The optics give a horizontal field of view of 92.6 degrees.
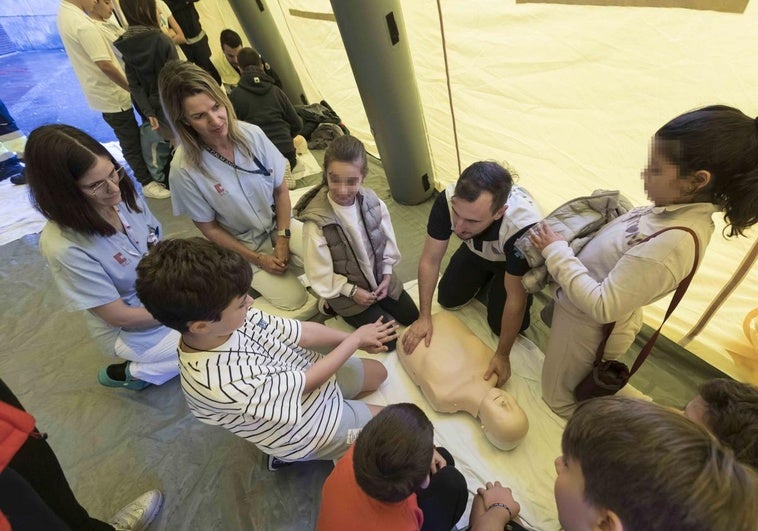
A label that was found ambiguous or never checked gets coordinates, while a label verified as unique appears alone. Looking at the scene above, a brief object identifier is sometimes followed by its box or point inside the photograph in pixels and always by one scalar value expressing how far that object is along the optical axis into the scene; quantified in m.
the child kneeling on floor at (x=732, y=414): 0.60
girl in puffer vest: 1.24
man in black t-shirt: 1.06
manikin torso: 1.14
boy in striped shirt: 0.72
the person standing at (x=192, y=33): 3.05
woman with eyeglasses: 1.00
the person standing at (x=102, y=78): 2.13
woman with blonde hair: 1.27
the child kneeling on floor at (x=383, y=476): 0.65
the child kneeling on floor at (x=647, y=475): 0.44
